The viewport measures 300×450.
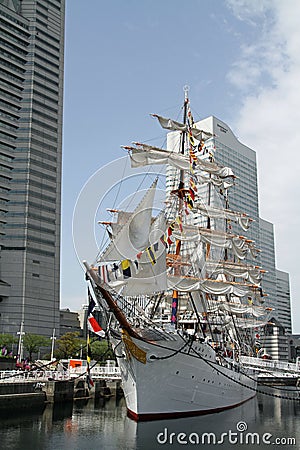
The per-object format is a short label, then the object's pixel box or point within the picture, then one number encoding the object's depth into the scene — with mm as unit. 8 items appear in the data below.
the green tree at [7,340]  78250
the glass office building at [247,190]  136250
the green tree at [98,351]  80750
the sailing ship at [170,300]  34094
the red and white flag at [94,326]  33625
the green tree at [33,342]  80719
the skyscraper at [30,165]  100625
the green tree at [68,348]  80938
